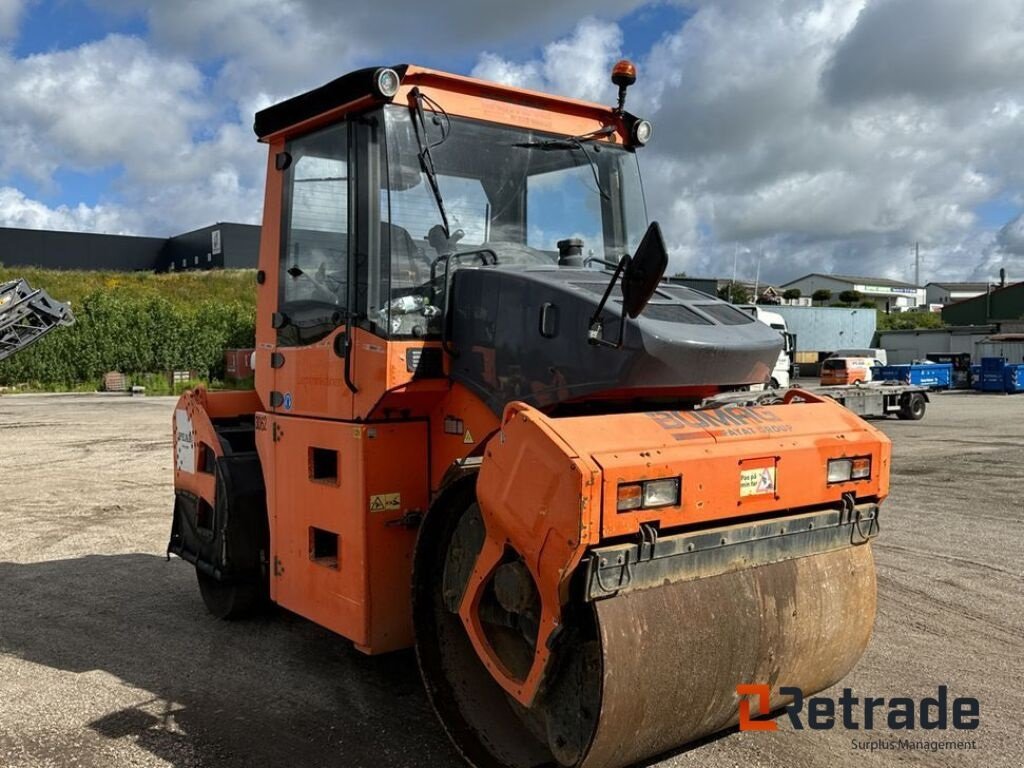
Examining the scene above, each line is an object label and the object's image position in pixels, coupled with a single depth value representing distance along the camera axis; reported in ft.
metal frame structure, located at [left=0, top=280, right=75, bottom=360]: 65.05
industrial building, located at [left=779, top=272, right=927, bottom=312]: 354.13
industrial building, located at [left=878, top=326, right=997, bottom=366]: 136.26
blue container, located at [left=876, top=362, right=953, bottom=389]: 99.96
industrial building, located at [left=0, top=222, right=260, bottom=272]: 150.82
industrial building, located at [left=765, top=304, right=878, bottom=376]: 141.18
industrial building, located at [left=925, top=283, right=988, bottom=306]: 396.78
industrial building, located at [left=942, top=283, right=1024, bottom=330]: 186.29
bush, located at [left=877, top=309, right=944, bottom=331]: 193.11
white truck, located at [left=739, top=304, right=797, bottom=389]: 77.74
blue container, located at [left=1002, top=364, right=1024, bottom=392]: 106.73
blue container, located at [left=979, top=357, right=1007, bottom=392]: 107.24
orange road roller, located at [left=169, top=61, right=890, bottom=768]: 10.26
